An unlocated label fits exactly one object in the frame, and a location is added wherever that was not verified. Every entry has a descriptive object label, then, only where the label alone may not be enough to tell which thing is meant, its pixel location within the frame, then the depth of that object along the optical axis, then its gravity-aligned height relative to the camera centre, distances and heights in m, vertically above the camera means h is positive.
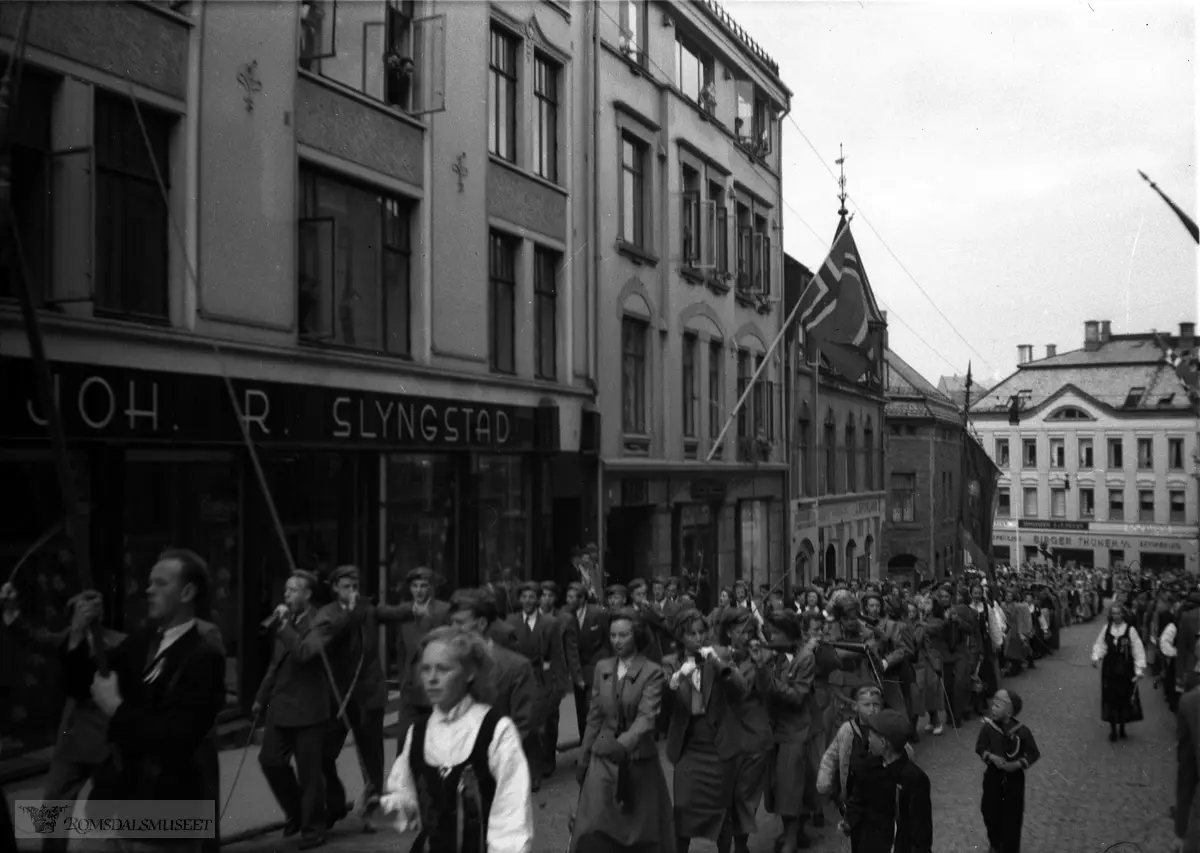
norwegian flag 23.09 +3.29
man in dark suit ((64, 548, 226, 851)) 5.10 -0.91
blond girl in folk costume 4.65 -1.11
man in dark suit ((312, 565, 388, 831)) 8.85 -1.44
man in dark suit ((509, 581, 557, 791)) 11.17 -1.55
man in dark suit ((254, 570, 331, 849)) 8.55 -1.70
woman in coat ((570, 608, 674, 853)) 7.36 -1.73
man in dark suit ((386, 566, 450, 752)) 9.13 -1.09
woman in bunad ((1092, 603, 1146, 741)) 15.91 -2.49
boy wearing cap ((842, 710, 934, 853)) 7.34 -1.93
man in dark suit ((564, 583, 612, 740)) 12.50 -1.68
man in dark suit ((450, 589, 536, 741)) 8.29 -1.36
